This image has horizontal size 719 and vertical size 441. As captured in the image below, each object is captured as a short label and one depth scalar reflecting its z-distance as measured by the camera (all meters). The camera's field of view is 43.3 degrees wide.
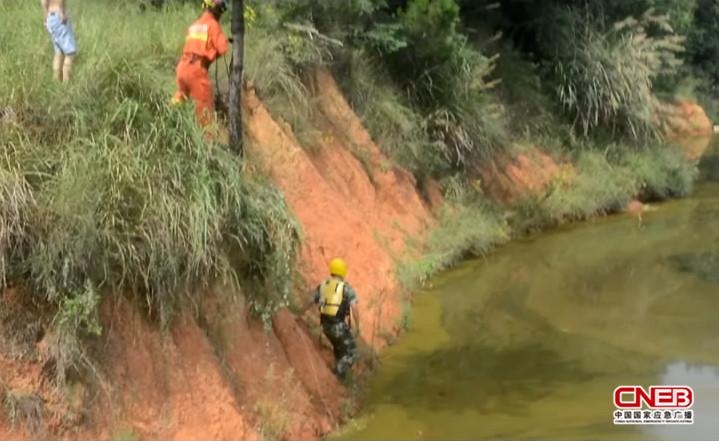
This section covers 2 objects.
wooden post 8.29
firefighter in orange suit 8.50
